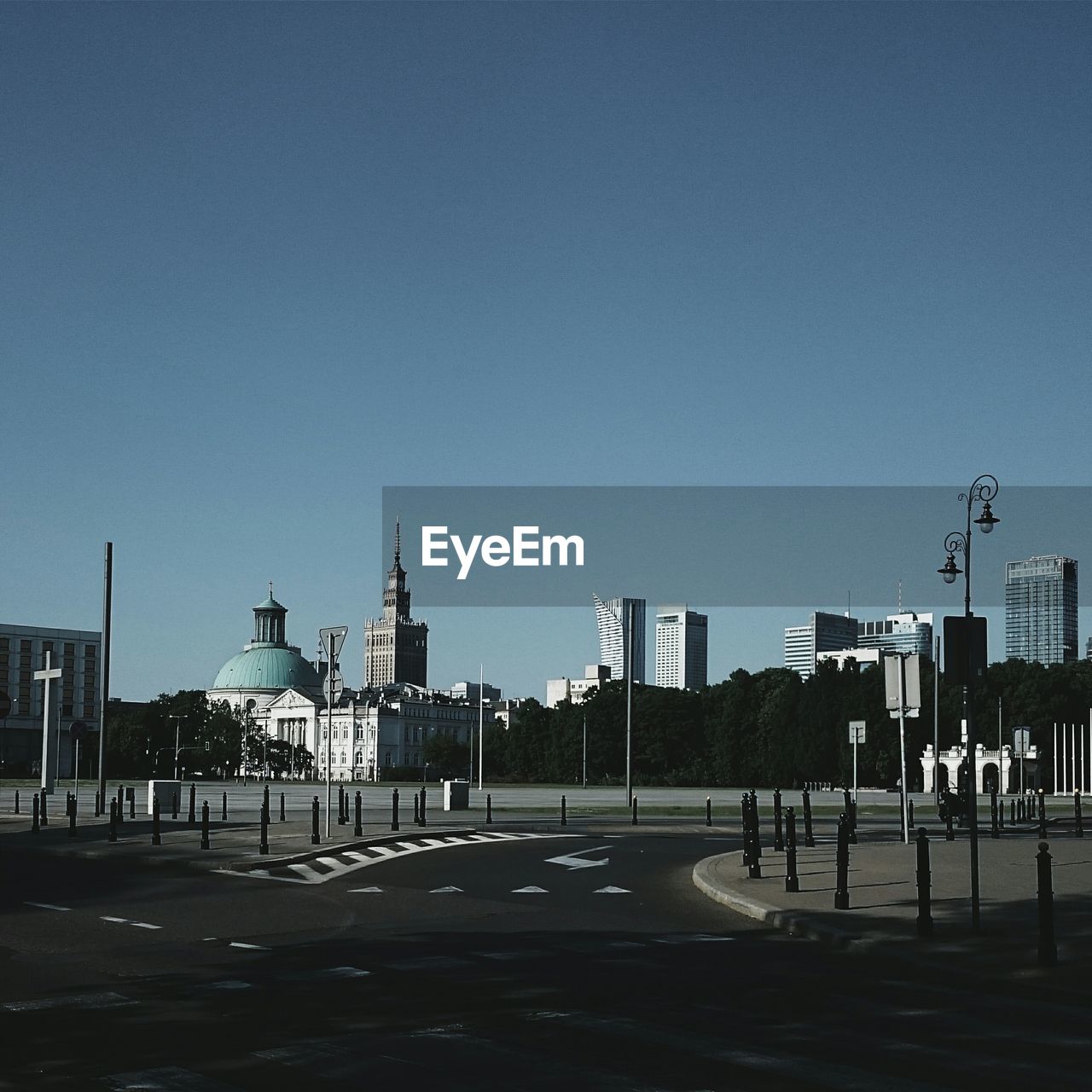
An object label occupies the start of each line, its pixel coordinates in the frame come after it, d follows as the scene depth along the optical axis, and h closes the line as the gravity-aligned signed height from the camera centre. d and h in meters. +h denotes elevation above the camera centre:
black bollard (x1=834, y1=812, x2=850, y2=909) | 15.66 -1.93
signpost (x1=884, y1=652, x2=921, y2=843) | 24.73 +0.15
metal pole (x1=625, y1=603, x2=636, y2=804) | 50.56 -1.29
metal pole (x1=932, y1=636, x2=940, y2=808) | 53.31 +0.40
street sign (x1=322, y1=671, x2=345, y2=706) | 27.62 +0.15
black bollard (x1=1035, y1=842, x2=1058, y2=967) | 11.98 -1.88
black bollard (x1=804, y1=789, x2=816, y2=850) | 24.80 -2.36
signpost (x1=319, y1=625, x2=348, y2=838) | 26.95 +0.82
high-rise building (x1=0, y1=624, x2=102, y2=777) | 155.88 +1.27
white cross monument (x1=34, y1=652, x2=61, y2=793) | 41.72 -1.30
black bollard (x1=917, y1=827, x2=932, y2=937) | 13.61 -1.84
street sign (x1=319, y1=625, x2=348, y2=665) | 26.94 +0.95
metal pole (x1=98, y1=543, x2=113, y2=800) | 37.06 +1.57
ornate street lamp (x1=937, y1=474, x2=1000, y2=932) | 13.99 -0.66
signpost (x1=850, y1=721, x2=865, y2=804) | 35.31 -0.94
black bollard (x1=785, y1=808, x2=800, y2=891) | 17.66 -2.06
